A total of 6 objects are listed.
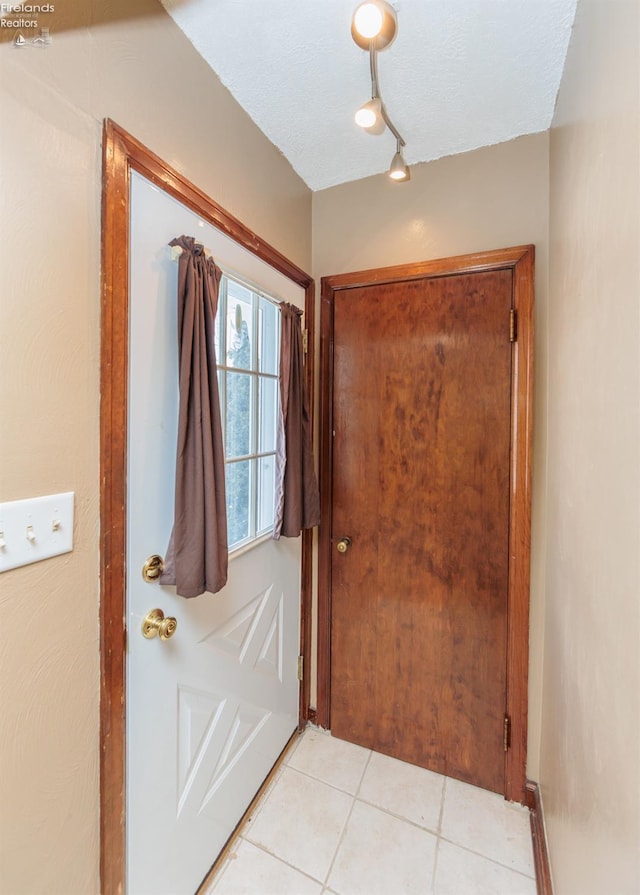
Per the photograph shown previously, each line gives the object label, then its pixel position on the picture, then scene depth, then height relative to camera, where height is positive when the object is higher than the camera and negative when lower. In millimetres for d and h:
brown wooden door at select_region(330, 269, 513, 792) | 1507 -319
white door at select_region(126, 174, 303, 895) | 941 -637
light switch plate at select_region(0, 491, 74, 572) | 684 -165
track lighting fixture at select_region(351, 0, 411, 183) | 869 +970
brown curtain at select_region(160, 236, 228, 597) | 985 -16
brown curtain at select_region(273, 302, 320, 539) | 1479 -19
